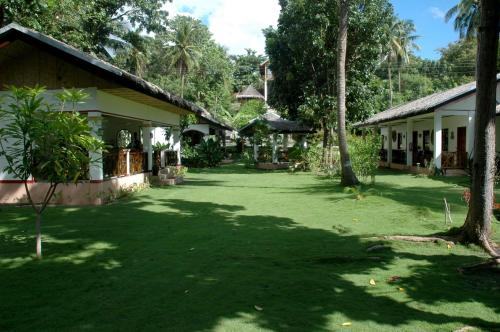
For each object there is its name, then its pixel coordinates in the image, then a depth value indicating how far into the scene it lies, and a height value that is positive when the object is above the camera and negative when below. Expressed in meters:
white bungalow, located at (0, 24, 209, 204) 10.29 +1.75
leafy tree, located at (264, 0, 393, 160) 21.44 +5.11
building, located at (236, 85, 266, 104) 59.94 +7.90
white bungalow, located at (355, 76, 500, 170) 19.25 +1.16
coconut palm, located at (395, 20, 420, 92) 47.03 +12.50
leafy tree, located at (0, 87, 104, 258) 5.66 +0.18
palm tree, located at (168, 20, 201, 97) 43.91 +10.33
